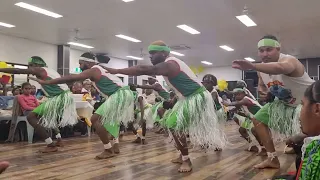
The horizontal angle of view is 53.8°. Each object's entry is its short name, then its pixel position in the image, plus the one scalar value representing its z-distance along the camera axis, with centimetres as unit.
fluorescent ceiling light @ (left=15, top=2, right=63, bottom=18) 727
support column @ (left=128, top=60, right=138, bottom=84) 1659
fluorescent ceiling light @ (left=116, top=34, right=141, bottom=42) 1066
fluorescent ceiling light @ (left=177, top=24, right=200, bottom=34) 934
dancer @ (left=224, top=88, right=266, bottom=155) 405
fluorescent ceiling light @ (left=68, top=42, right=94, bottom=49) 1199
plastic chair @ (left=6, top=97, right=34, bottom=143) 538
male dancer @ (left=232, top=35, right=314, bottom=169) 277
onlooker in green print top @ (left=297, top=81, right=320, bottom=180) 95
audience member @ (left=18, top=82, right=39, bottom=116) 539
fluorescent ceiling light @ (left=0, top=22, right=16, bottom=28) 906
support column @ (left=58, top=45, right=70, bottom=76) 1231
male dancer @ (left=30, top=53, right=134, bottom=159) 358
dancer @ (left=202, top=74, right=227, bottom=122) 396
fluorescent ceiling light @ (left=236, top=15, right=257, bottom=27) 832
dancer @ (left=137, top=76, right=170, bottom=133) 578
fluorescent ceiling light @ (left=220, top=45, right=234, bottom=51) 1266
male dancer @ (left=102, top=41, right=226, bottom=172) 284
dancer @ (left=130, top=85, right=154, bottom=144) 522
